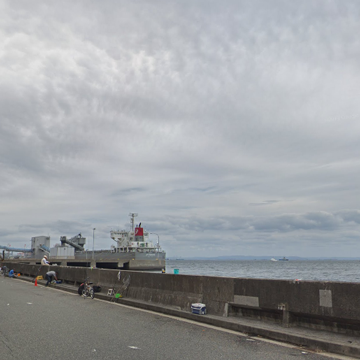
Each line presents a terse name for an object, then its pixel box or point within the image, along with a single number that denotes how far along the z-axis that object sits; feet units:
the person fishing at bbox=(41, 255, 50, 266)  79.94
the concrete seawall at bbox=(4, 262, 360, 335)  23.92
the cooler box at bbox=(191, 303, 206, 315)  31.96
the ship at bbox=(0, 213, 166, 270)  284.00
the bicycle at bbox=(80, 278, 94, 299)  48.07
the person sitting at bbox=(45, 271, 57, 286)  67.58
